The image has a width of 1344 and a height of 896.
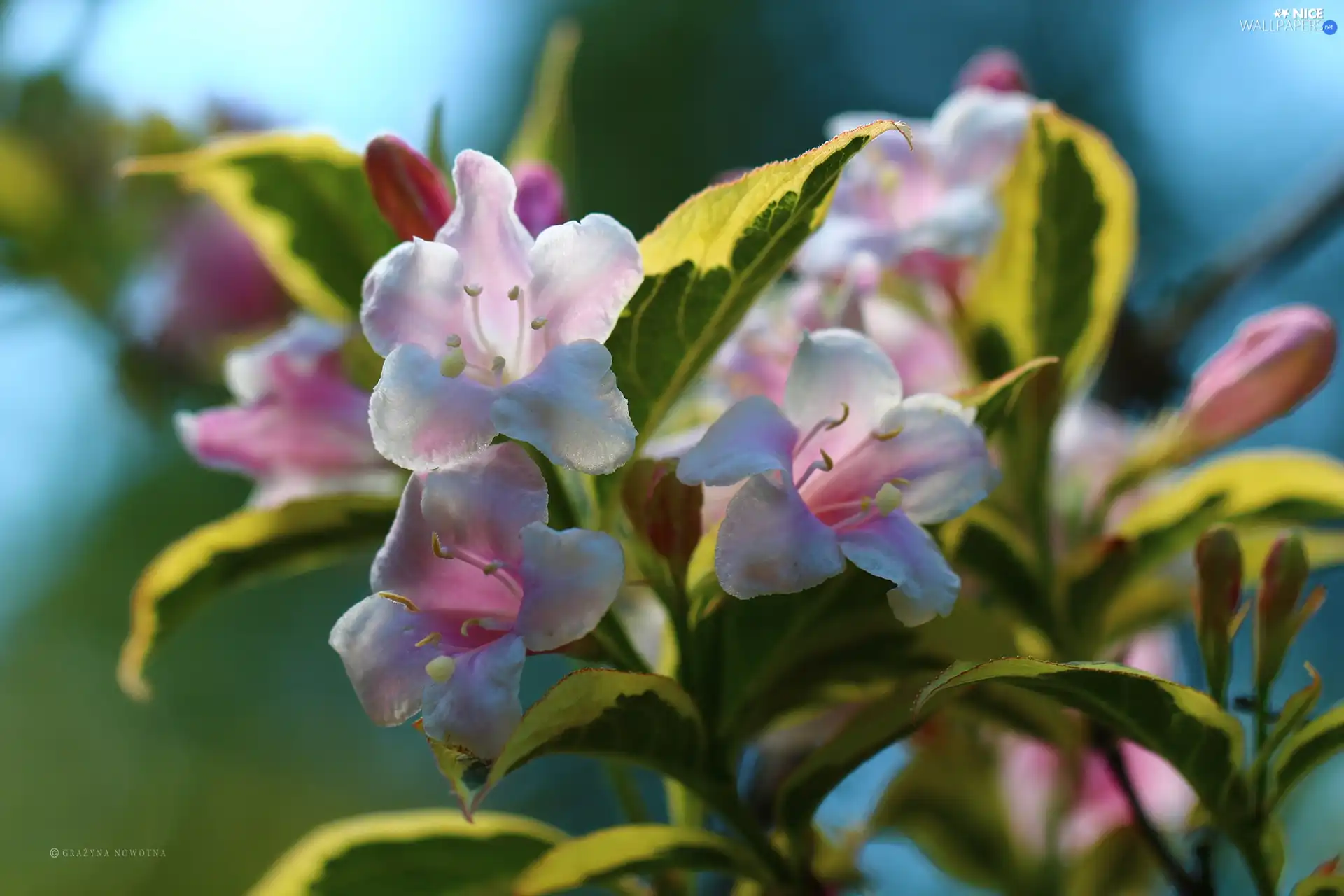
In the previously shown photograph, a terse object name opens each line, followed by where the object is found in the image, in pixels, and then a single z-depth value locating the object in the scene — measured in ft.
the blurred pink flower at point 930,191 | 1.78
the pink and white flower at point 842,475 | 1.57
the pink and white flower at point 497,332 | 1.55
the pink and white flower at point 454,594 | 1.54
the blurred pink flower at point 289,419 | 1.77
